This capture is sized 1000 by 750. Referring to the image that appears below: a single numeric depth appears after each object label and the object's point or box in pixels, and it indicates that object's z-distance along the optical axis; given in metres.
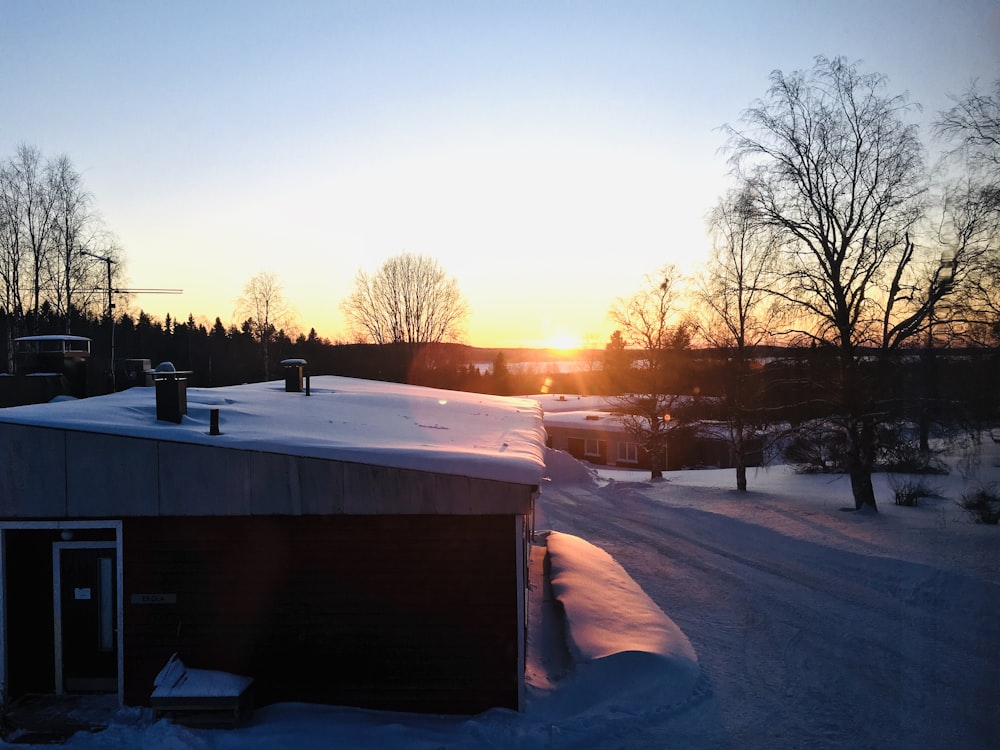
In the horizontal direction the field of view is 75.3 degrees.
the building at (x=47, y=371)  11.15
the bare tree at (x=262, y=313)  46.88
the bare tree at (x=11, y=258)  25.50
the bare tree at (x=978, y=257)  14.57
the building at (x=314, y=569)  7.49
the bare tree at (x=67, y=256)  26.08
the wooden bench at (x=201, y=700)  7.01
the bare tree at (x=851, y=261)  18.08
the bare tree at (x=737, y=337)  22.73
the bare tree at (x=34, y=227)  25.62
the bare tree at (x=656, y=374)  29.06
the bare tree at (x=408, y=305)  53.22
